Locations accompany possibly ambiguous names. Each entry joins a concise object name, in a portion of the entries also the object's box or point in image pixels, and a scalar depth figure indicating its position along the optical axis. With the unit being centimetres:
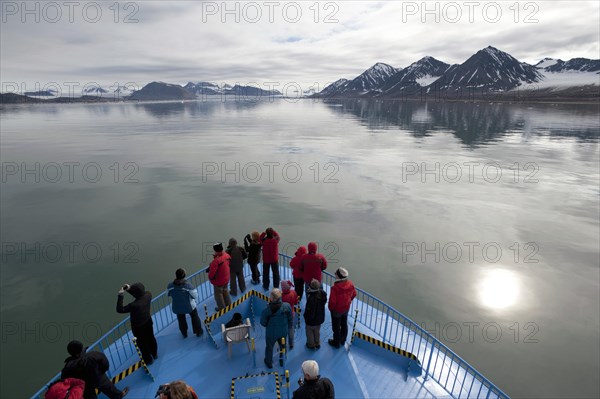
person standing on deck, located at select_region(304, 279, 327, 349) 718
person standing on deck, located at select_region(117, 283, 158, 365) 685
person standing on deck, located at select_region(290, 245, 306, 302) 897
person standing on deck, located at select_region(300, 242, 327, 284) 877
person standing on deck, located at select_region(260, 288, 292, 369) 668
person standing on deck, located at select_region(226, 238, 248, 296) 965
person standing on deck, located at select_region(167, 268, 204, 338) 785
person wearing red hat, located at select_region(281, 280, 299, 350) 752
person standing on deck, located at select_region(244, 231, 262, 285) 1009
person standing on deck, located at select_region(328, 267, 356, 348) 728
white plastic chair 780
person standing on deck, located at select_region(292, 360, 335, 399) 448
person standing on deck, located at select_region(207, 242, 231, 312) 873
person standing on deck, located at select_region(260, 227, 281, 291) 999
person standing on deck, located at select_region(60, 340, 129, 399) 550
